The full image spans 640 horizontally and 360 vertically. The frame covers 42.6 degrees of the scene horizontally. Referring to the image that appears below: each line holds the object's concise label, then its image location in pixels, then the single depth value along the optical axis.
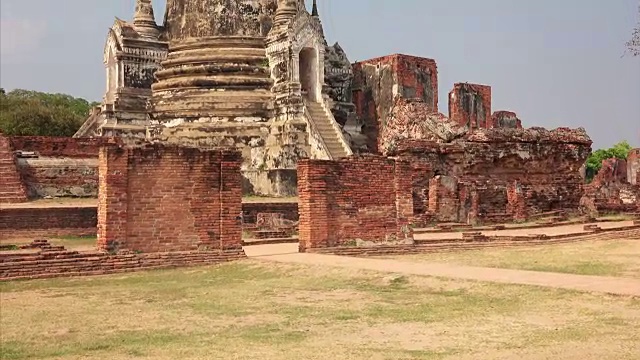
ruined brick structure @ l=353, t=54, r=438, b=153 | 28.69
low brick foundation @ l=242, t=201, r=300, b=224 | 18.30
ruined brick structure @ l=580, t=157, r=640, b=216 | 21.19
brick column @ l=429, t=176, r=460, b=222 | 18.87
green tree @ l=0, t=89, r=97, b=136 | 37.66
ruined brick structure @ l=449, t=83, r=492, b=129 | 31.86
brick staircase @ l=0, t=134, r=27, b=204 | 18.47
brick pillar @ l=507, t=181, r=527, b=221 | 19.30
